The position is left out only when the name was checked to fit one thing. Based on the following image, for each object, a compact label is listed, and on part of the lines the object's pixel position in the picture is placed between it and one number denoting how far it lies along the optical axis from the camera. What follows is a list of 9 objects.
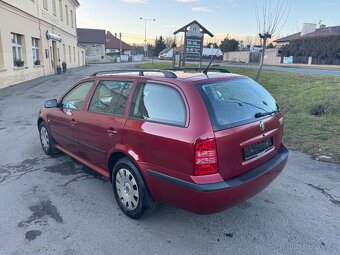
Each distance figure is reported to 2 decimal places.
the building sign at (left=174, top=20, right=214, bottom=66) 13.71
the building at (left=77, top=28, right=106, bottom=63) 66.59
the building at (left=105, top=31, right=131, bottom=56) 82.00
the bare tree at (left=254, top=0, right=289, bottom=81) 13.74
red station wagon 2.70
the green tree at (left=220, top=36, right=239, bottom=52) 50.66
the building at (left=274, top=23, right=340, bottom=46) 39.16
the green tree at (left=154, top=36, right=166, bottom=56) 82.02
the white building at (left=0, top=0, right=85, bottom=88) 14.62
